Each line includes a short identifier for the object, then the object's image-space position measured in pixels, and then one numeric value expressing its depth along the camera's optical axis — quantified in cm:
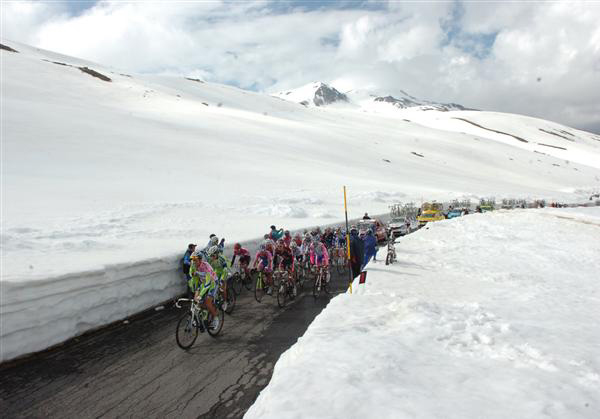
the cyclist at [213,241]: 1164
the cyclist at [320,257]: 1343
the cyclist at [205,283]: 868
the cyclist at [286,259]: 1270
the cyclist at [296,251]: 1379
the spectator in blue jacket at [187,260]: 1252
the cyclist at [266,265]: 1271
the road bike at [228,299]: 1011
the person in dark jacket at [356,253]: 1291
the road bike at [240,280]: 1409
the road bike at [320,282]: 1280
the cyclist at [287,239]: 1491
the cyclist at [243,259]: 1394
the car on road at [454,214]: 3706
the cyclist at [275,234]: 1570
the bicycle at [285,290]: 1170
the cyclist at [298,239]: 1534
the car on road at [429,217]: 3266
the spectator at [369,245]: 1409
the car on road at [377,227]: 2380
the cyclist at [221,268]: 1050
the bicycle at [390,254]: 1509
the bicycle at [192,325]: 820
